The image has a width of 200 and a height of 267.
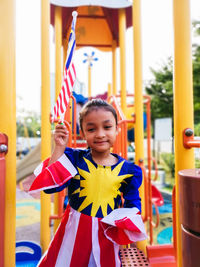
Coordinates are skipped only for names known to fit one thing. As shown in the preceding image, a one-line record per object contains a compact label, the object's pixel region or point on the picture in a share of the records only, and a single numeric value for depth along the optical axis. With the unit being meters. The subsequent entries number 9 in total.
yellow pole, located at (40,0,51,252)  2.34
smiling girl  1.01
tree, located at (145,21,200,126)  9.48
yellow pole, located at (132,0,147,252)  2.58
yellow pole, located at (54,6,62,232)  2.52
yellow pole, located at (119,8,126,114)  3.37
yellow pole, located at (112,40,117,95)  4.51
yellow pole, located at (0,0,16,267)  1.17
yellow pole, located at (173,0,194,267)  1.20
